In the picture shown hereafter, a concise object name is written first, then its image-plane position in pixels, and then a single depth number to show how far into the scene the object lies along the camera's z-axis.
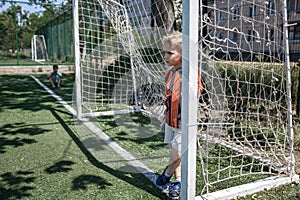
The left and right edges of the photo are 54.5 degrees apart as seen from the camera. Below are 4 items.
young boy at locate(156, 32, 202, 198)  2.67
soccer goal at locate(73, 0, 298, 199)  2.34
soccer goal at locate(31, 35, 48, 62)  22.55
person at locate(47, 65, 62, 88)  9.92
